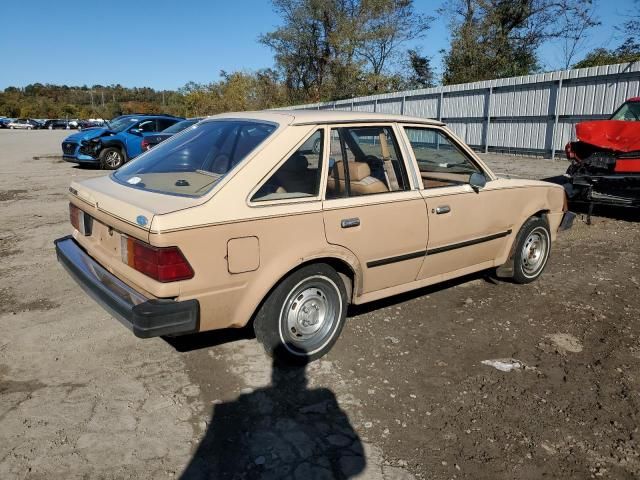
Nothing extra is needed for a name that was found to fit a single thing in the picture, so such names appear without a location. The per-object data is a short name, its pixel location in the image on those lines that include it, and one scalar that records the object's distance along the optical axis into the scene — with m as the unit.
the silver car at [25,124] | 70.44
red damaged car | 7.43
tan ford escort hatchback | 2.81
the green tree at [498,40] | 27.47
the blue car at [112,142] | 14.50
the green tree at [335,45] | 37.53
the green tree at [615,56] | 21.11
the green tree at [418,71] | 35.88
